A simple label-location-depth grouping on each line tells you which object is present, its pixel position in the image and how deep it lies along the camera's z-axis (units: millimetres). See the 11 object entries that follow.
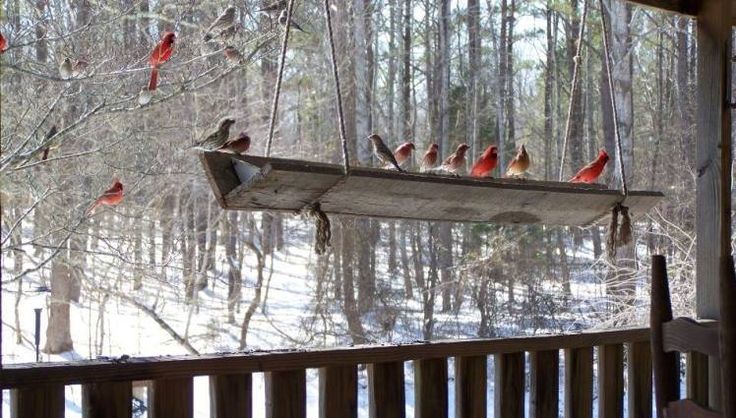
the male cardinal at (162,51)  4199
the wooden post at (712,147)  2340
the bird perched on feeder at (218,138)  2623
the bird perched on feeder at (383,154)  2884
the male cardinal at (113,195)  4547
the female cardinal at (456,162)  3121
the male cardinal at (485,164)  2807
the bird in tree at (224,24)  4789
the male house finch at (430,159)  3363
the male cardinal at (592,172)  3013
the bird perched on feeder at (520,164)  3167
